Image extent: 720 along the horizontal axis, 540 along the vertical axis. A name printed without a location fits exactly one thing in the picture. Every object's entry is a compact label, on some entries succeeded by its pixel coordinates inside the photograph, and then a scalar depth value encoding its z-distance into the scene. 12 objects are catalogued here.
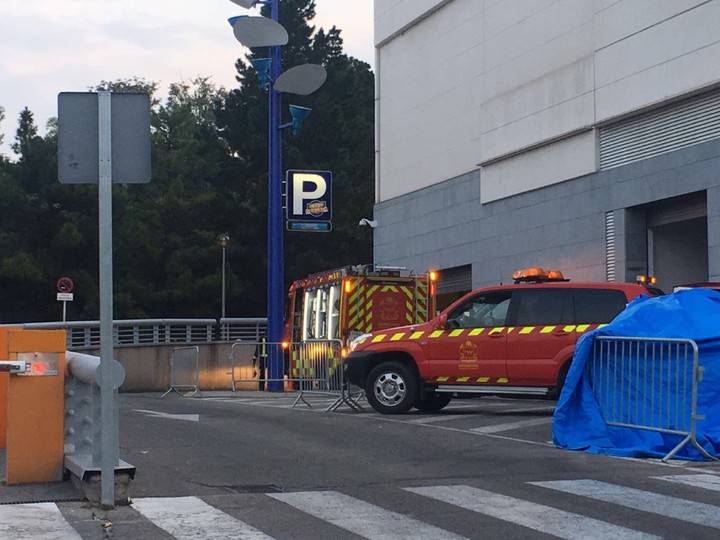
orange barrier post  9.49
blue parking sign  29.23
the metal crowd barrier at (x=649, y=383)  11.88
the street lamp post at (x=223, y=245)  50.91
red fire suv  16.38
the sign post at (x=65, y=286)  38.94
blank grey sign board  8.45
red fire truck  24.64
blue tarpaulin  11.92
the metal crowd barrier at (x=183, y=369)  26.70
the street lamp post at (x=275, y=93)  27.61
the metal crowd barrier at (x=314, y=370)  18.84
